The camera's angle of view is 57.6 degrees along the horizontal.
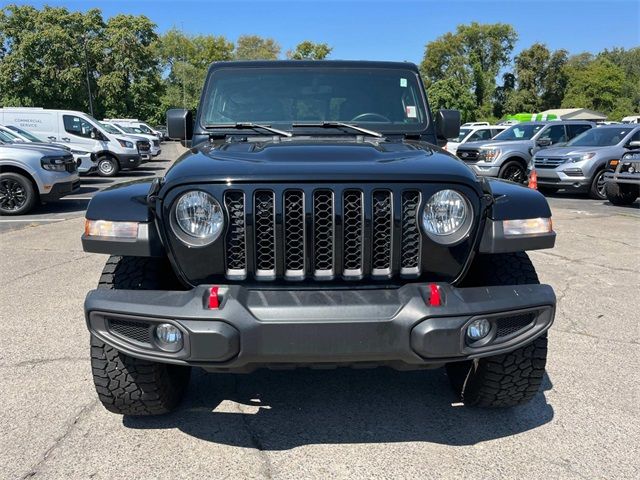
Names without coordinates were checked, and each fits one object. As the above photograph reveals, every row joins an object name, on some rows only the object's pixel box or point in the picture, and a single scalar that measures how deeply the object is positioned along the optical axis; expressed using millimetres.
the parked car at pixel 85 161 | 16844
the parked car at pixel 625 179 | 10930
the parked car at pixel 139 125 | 32656
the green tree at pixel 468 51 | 77750
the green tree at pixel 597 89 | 65750
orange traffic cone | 11938
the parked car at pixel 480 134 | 19448
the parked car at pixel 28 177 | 10109
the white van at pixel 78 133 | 16750
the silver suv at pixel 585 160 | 12523
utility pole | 43844
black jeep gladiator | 2291
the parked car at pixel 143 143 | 22247
